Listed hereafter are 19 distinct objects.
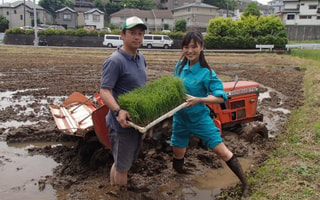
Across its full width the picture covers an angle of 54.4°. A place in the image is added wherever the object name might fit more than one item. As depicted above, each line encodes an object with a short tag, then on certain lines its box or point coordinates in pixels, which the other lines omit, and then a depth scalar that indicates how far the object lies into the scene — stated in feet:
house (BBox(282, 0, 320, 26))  176.55
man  9.89
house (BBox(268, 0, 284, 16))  345.31
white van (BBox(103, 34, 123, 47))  114.63
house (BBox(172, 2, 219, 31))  210.18
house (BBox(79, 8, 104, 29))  215.10
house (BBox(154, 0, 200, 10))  280.10
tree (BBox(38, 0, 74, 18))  236.22
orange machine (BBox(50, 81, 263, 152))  16.85
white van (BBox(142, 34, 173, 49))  112.88
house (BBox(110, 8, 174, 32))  210.18
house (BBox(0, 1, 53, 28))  199.82
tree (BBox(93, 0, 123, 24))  248.32
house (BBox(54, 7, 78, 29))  211.00
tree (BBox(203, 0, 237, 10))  279.92
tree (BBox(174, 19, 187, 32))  168.49
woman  11.78
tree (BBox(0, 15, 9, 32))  165.27
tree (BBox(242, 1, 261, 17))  194.95
